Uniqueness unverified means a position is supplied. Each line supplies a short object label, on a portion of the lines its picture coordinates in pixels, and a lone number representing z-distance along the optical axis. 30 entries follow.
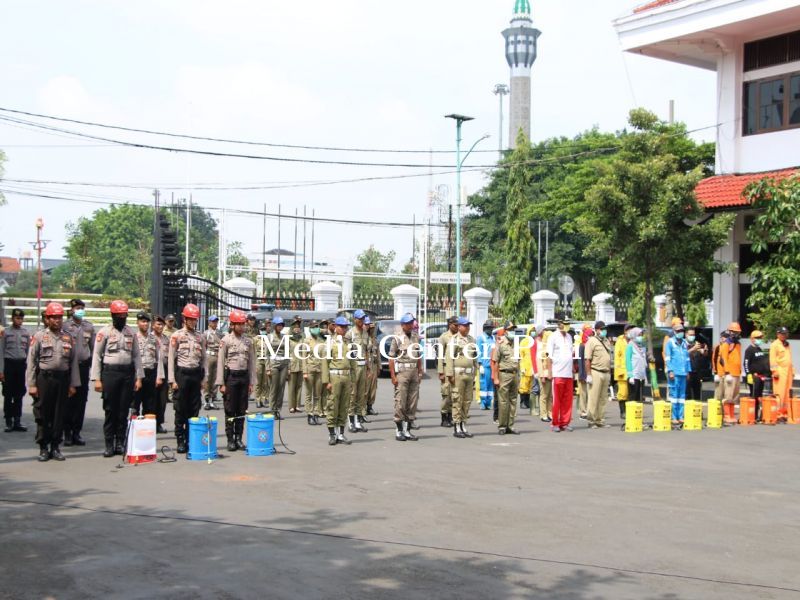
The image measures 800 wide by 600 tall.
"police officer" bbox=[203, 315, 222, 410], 16.64
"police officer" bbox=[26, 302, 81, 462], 12.14
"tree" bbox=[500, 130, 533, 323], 53.19
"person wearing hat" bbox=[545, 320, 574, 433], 16.44
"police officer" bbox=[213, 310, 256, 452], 13.55
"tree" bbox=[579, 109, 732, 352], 22.64
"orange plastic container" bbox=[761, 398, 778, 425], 18.30
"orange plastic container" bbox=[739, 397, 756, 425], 18.22
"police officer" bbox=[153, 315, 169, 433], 15.21
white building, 24.20
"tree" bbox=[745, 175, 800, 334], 20.41
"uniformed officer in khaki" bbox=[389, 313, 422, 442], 15.06
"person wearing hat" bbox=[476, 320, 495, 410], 20.22
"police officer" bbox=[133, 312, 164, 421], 14.83
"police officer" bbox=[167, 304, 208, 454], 13.21
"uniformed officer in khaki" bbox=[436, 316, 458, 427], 15.83
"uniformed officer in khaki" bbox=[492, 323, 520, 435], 15.91
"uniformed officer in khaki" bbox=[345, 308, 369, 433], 15.66
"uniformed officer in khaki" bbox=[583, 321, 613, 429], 16.92
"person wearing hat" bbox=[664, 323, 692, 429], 17.55
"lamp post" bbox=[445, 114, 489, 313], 33.31
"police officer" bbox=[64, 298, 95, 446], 13.66
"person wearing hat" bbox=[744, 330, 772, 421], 18.69
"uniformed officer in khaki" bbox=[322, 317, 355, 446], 14.38
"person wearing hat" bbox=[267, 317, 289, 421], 18.70
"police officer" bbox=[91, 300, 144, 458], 12.73
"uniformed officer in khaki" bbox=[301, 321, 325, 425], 17.28
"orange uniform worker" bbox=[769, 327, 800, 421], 18.55
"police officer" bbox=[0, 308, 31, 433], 15.37
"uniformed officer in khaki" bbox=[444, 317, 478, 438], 15.58
